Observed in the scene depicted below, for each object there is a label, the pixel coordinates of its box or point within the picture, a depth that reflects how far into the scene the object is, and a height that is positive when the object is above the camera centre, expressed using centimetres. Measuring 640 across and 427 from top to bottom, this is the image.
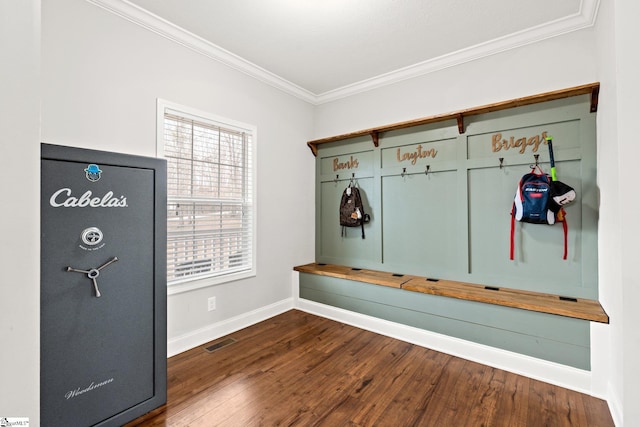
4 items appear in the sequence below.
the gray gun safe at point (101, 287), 148 -41
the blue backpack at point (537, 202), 233 +10
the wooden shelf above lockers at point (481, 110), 229 +98
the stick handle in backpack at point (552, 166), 236 +39
